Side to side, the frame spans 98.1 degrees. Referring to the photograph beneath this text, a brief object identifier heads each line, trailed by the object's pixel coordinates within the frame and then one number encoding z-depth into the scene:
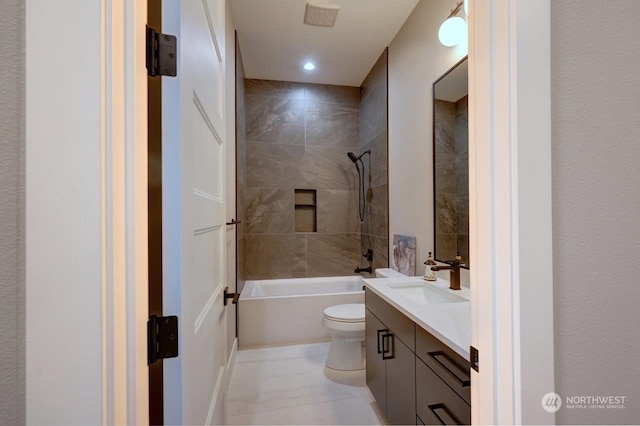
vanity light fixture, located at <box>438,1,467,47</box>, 1.58
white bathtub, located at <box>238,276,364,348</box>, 2.68
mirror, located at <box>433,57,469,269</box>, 1.68
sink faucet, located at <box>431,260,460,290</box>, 1.62
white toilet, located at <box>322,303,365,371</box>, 2.16
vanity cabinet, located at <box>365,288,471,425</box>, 0.97
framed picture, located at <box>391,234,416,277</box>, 2.18
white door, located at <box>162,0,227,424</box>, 0.62
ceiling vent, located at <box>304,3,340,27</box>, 2.18
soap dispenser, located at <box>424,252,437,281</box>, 1.86
